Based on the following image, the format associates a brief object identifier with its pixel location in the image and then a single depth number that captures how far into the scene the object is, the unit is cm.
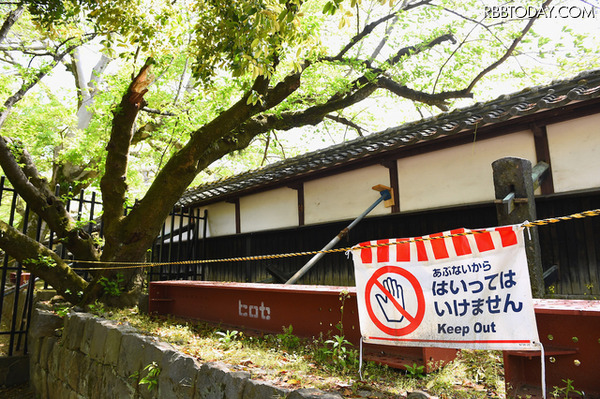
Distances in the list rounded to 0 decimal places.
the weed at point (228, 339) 485
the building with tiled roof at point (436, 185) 562
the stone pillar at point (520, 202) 442
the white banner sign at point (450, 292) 280
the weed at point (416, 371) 357
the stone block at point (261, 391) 297
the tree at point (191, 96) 552
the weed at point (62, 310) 719
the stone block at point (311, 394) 275
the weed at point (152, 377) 434
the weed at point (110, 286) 744
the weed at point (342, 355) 389
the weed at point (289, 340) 475
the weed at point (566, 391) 281
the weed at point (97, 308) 683
